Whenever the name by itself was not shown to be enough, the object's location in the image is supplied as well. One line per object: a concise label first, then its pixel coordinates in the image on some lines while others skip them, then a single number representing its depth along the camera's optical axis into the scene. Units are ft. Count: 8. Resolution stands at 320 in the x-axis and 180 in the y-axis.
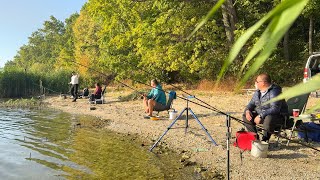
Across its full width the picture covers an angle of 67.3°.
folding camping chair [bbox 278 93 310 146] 17.52
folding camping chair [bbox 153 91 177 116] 25.11
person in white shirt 47.75
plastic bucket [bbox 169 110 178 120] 26.21
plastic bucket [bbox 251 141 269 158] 14.39
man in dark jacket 15.33
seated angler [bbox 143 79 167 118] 26.85
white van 26.08
